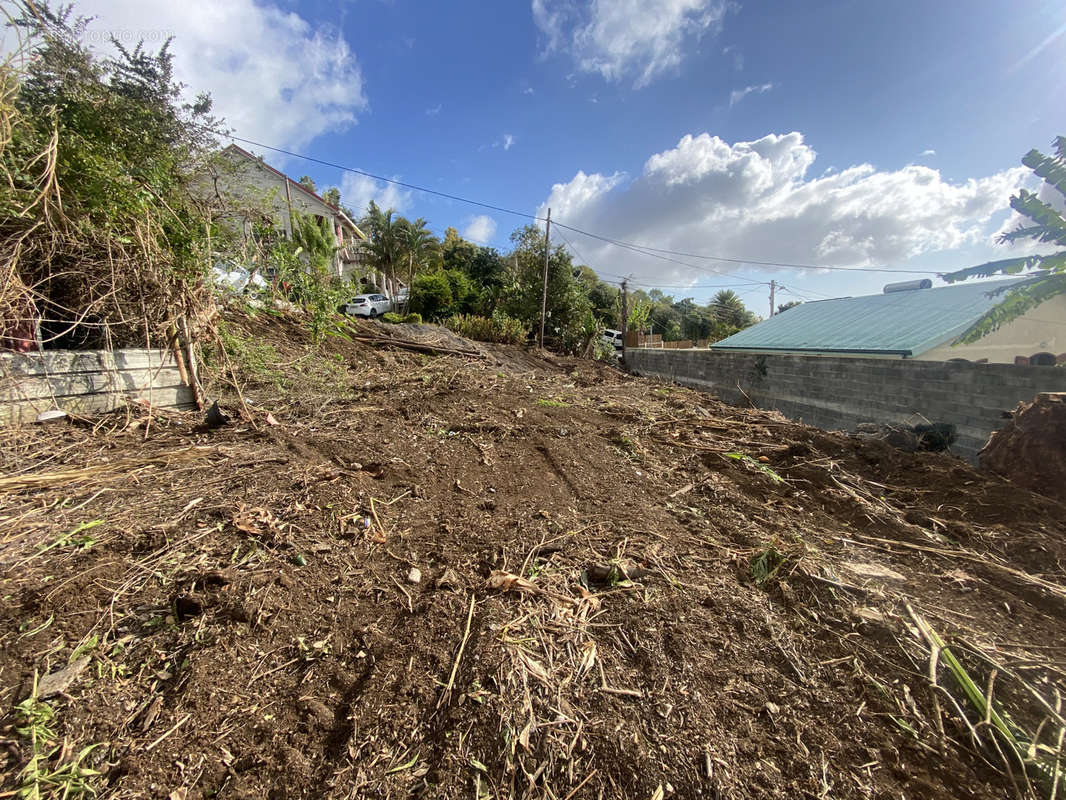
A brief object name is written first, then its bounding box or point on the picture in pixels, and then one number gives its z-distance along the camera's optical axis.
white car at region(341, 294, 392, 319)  16.23
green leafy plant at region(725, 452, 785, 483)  2.96
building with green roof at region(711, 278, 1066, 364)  6.23
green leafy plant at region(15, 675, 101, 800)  0.97
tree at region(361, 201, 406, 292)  17.20
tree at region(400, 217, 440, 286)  17.70
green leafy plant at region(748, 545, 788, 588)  1.80
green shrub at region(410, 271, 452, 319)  16.78
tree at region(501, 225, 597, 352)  13.70
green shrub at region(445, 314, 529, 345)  12.20
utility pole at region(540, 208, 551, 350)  12.72
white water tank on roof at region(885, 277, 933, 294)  10.46
